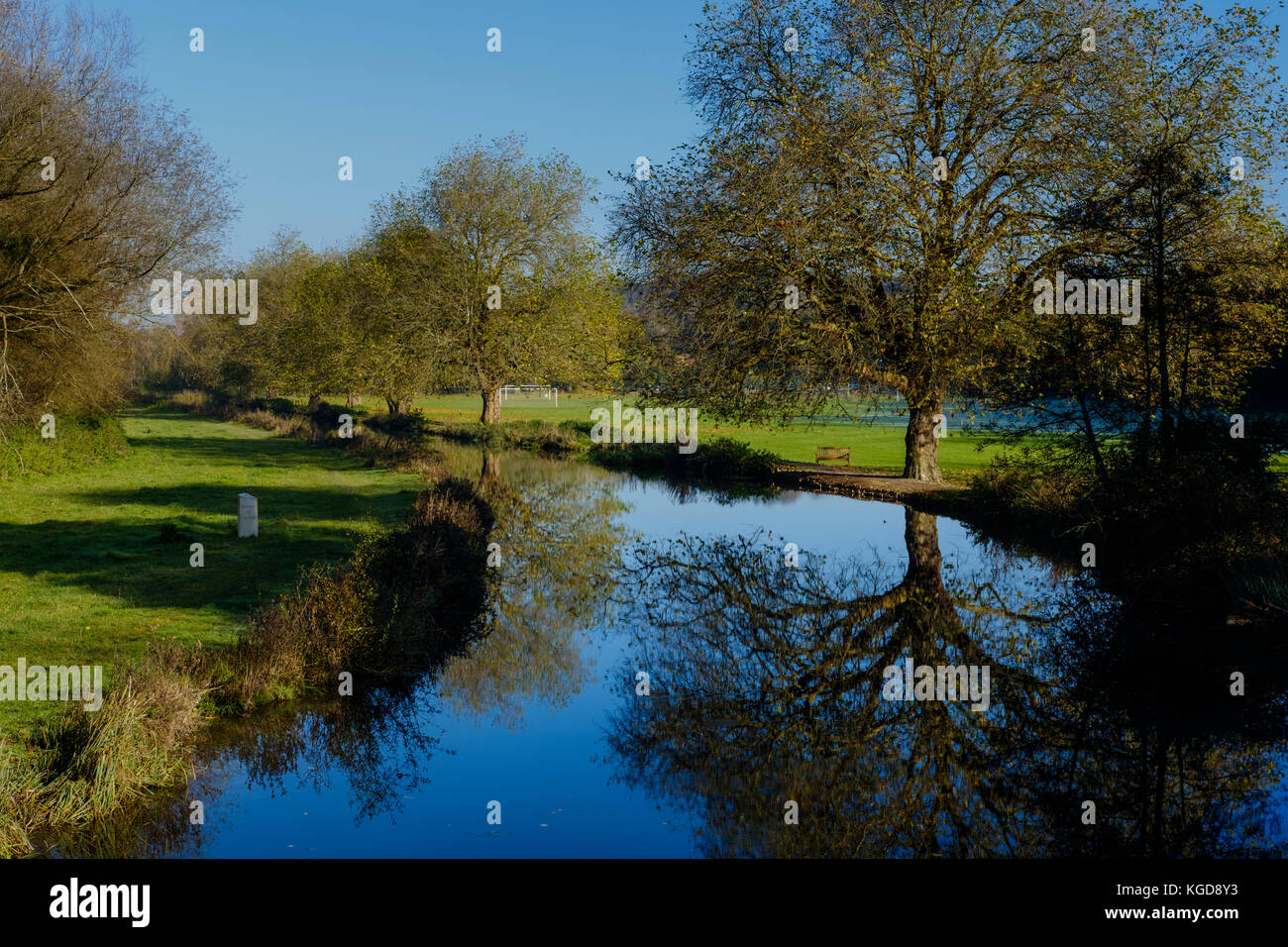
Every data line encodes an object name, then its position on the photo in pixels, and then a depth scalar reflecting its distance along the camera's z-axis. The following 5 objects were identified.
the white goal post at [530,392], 114.39
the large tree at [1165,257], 20.23
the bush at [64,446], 31.89
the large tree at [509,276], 51.16
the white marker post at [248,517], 21.47
